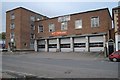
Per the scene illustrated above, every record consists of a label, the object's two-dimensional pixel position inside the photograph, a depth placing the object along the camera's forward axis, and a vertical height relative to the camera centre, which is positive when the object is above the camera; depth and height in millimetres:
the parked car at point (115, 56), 10555 -2070
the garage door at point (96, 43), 17078 -500
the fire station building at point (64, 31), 17708 +2548
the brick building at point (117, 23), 13521 +3012
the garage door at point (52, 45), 20326 -1031
